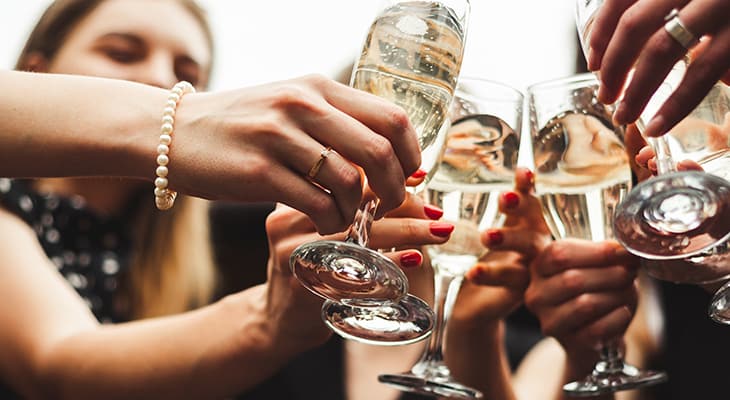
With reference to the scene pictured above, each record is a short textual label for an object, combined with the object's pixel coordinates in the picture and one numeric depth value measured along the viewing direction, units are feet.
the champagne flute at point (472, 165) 3.21
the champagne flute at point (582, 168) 3.14
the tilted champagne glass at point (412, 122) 2.26
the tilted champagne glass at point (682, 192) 2.14
